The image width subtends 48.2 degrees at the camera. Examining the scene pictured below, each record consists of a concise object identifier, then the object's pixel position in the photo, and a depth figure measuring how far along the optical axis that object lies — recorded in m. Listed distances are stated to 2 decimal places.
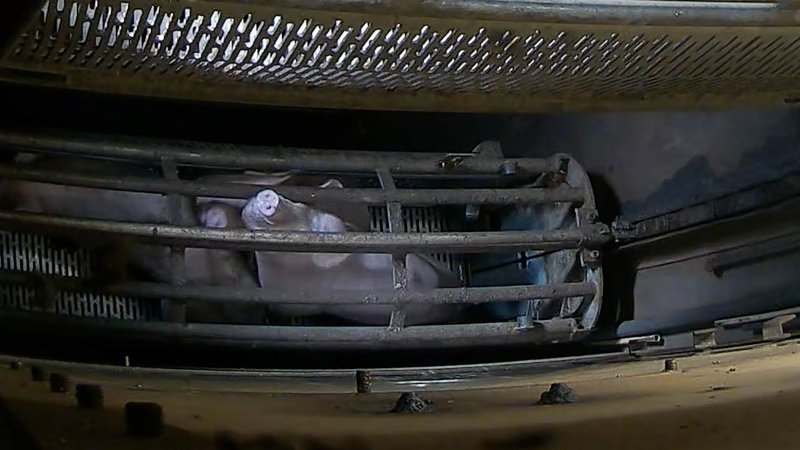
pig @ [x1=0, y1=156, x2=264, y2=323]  1.30
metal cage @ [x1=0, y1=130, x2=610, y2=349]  1.21
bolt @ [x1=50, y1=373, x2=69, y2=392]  0.92
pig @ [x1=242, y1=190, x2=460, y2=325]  1.33
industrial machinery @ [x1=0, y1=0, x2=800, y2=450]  0.79
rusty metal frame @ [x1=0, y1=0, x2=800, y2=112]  0.75
